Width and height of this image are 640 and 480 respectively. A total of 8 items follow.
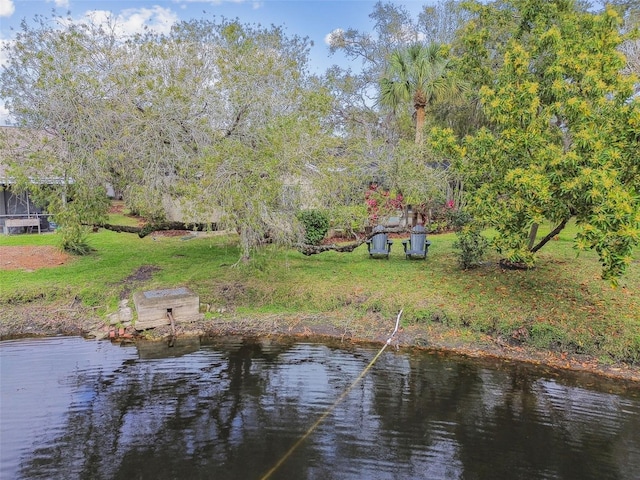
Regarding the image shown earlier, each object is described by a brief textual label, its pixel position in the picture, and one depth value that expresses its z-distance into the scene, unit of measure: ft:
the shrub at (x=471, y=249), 30.50
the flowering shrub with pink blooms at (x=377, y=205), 34.60
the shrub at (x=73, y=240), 27.37
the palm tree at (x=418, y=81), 46.14
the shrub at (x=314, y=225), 39.29
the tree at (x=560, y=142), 18.39
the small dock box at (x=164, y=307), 25.80
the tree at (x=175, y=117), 24.89
